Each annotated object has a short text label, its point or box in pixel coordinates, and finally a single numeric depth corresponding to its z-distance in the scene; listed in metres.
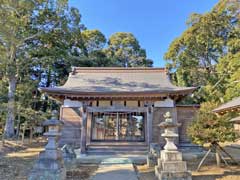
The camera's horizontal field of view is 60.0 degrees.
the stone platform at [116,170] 5.72
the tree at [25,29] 15.30
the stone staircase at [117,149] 9.62
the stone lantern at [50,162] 5.18
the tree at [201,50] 20.53
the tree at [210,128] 6.41
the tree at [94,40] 27.98
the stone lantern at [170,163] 5.37
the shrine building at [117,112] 9.57
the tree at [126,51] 28.91
